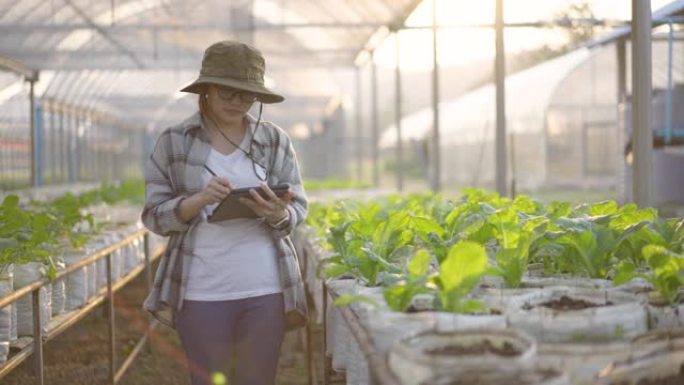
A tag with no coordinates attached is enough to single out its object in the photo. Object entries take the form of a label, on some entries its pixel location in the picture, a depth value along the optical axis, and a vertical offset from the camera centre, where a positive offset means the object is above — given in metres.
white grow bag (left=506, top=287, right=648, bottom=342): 1.78 -0.28
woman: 2.59 -0.14
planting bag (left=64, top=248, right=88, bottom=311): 4.19 -0.44
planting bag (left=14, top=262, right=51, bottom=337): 3.34 -0.43
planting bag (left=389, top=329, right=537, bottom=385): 1.46 -0.29
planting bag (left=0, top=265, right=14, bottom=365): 3.12 -0.44
